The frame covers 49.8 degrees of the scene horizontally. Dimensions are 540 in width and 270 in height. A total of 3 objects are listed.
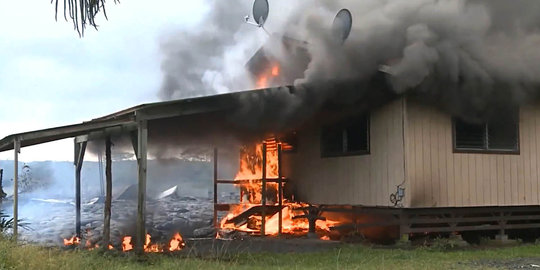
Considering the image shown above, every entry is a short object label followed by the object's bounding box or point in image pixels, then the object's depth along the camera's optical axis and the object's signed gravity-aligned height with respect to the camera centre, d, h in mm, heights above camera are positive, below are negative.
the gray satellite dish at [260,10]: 13531 +3738
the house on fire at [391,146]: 10633 +474
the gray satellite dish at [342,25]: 11359 +2862
